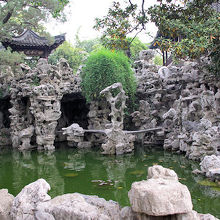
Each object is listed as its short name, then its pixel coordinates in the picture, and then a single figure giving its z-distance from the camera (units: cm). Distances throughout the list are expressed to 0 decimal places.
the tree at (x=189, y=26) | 594
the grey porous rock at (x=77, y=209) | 308
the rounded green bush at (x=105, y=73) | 1123
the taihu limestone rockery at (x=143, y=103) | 846
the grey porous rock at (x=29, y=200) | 344
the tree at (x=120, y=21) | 668
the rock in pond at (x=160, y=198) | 257
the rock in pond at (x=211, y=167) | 552
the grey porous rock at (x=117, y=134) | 941
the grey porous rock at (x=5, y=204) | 355
